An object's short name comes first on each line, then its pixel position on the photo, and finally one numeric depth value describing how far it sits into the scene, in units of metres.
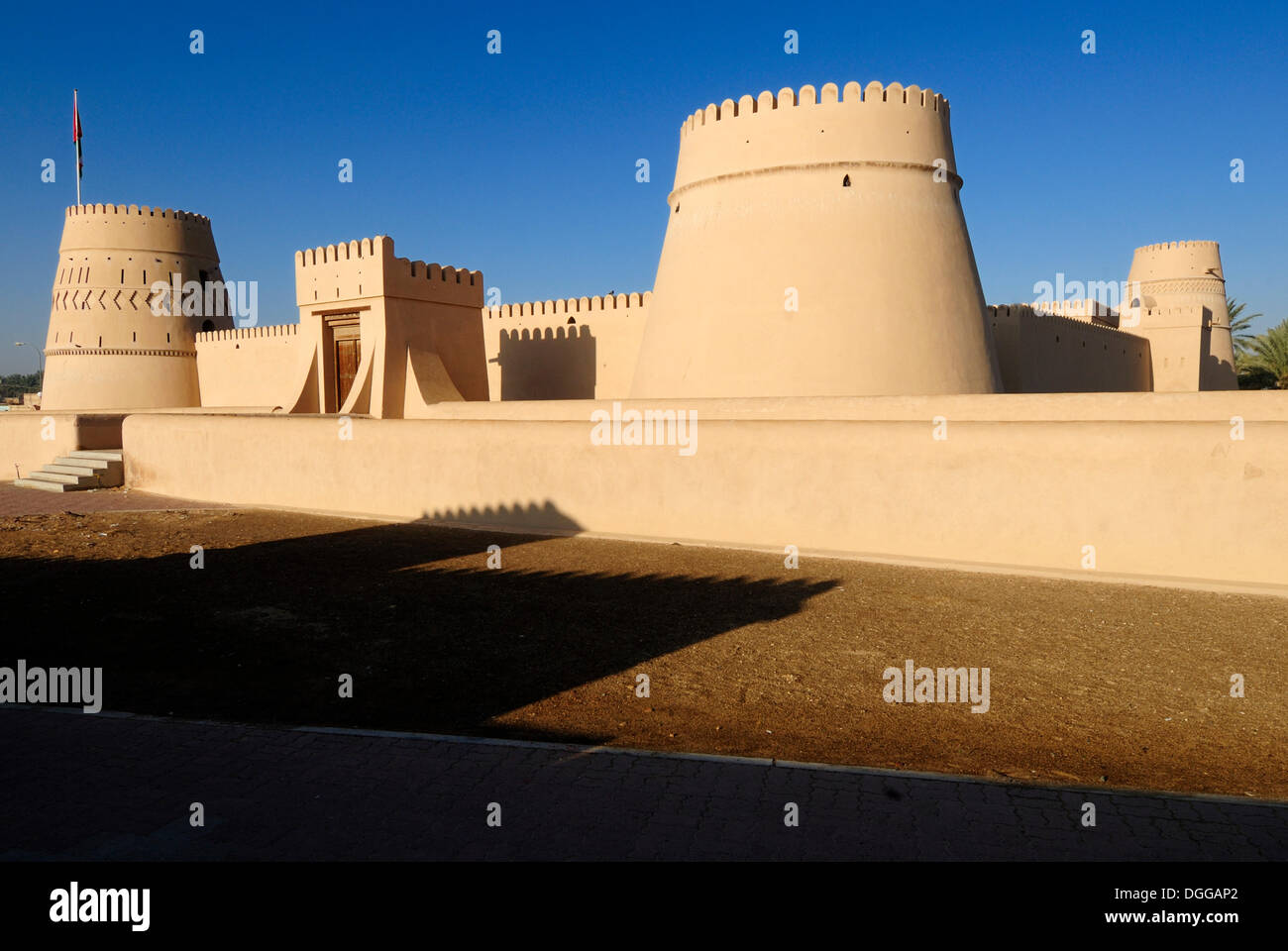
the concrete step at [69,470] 15.45
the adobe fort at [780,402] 8.23
